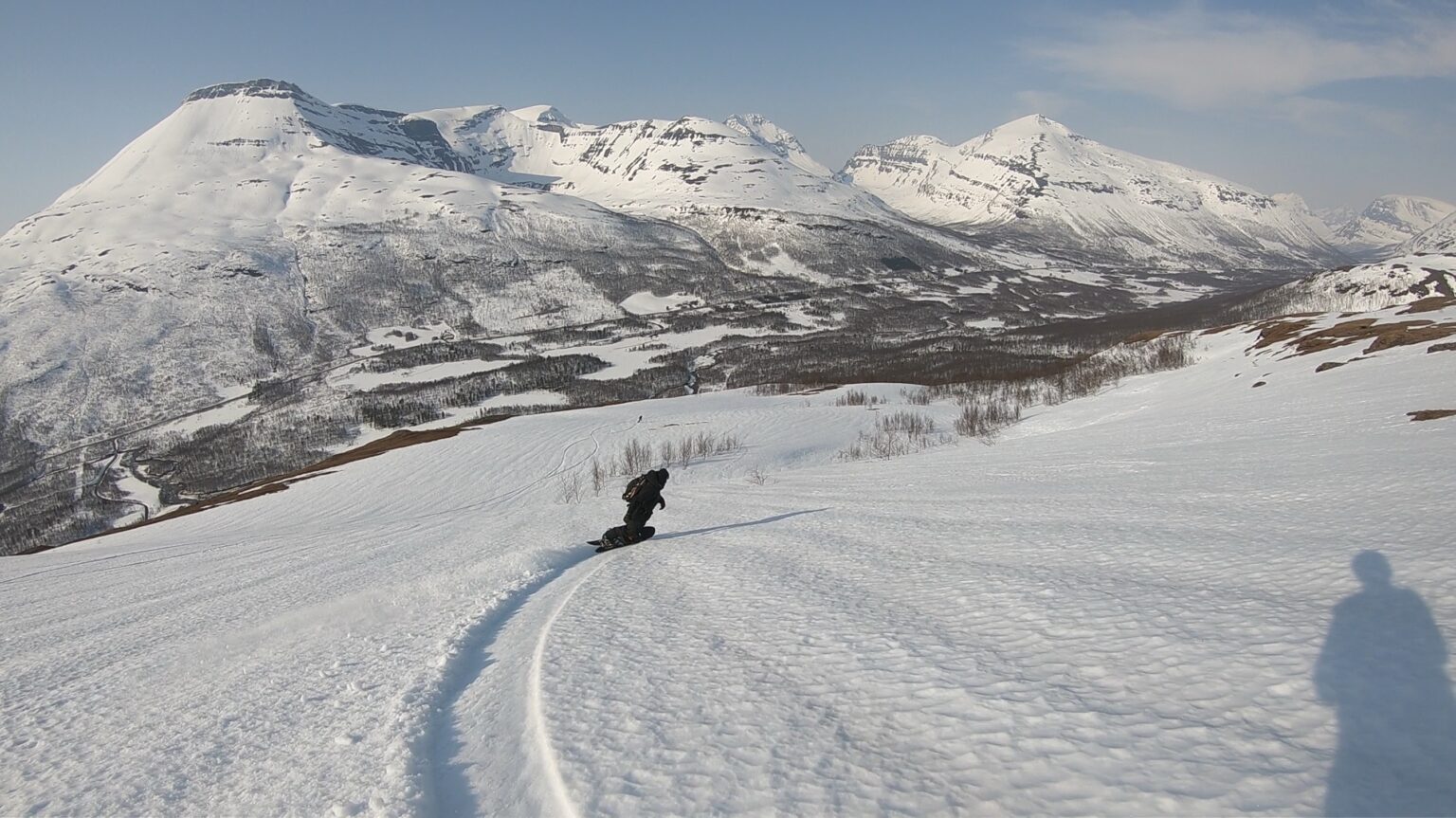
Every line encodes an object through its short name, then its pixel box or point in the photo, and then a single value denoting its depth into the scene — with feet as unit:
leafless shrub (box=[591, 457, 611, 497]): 144.75
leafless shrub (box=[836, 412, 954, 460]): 179.73
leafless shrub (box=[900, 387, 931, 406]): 284.82
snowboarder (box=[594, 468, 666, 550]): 55.62
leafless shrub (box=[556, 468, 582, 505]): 126.38
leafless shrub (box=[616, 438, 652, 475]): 172.96
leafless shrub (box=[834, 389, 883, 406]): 274.61
